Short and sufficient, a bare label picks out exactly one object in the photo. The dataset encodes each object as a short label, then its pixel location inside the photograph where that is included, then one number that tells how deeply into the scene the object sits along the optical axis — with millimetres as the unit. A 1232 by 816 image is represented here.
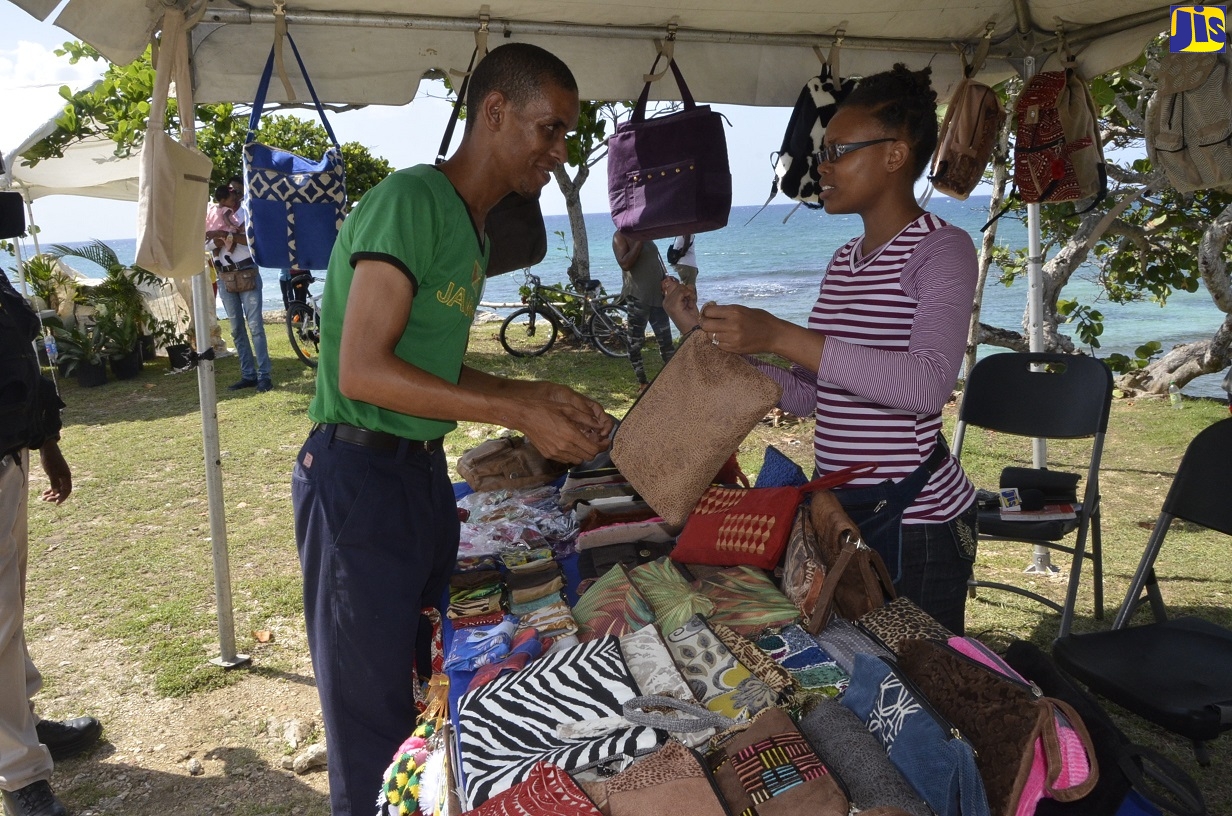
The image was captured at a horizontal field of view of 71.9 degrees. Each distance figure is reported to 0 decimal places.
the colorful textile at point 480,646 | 1900
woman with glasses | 2023
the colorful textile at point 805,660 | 1603
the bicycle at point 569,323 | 12516
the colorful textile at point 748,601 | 1896
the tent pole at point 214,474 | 3566
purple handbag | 3744
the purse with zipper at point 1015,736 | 1232
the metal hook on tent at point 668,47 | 3673
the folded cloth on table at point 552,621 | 1968
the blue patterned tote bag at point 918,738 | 1212
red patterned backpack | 3951
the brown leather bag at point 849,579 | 1843
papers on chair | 3785
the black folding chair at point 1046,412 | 3643
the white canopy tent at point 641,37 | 3262
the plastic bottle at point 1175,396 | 8172
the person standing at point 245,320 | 9742
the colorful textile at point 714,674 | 1525
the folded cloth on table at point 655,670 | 1418
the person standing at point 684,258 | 8641
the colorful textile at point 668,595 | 1904
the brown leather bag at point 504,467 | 3387
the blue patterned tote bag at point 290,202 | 3270
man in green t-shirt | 1874
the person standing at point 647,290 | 9820
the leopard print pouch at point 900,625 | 1693
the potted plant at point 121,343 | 11062
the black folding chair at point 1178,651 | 2328
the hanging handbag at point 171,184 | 2949
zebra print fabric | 1401
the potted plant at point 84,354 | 10758
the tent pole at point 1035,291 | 4293
